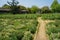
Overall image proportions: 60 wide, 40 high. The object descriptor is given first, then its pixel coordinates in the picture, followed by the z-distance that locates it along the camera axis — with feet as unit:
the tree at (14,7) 52.48
